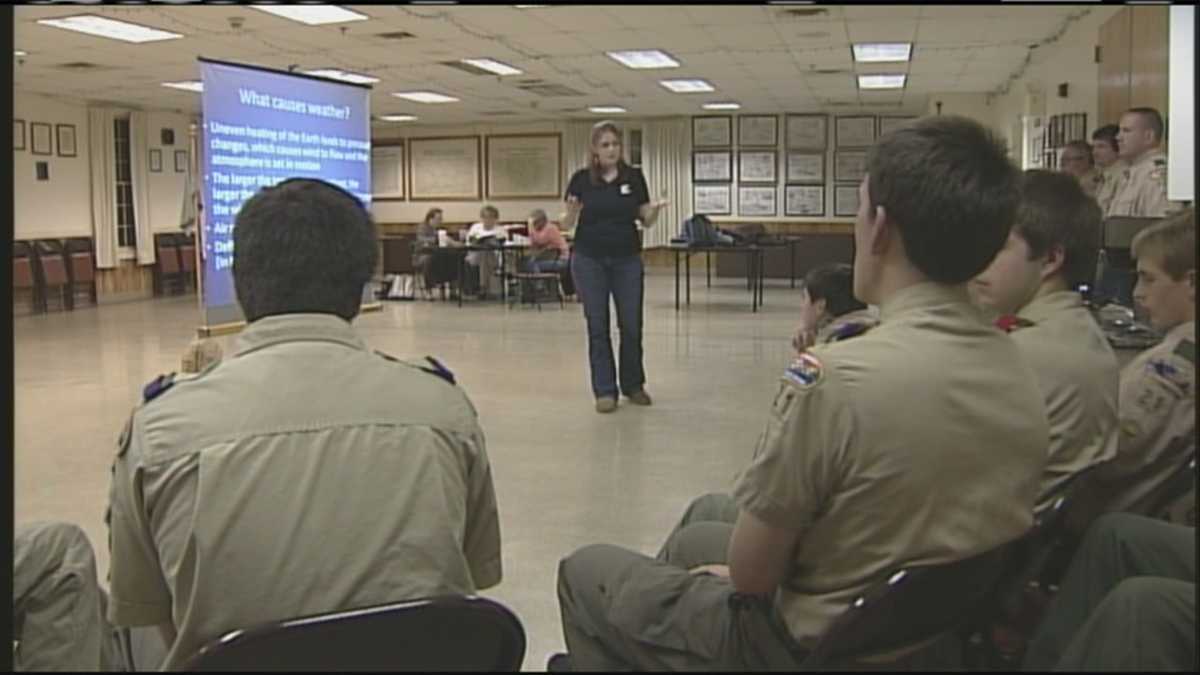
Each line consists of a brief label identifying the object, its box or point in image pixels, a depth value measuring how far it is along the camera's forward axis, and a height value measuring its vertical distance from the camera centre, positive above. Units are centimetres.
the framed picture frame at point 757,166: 1803 +92
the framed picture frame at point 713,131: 1805 +147
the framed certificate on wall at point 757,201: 1811 +38
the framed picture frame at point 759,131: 1794 +147
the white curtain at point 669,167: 1819 +93
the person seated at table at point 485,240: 1318 -15
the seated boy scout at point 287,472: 139 -30
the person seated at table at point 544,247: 1277 -23
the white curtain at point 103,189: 1449 +51
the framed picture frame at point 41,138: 1352 +109
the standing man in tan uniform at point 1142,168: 532 +25
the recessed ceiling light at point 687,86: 1348 +167
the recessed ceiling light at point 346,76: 1197 +162
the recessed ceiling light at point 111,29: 891 +162
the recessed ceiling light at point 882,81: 1305 +166
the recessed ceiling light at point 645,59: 1103 +165
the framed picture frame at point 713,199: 1825 +41
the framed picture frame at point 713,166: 1819 +93
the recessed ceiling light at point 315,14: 835 +160
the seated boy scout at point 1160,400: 192 -30
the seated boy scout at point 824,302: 329 -23
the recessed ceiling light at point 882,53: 1064 +164
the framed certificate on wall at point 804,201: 1788 +37
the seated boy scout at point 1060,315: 193 -17
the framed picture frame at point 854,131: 1761 +142
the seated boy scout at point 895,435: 143 -27
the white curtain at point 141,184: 1513 +60
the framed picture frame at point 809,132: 1773 +143
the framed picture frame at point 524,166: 1877 +99
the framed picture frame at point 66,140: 1398 +110
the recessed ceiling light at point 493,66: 1153 +165
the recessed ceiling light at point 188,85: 1281 +162
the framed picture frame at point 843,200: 1747 +37
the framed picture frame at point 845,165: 1758 +90
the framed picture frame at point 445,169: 1925 +98
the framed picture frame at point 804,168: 1780 +88
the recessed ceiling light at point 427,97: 1452 +168
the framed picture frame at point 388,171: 1978 +98
